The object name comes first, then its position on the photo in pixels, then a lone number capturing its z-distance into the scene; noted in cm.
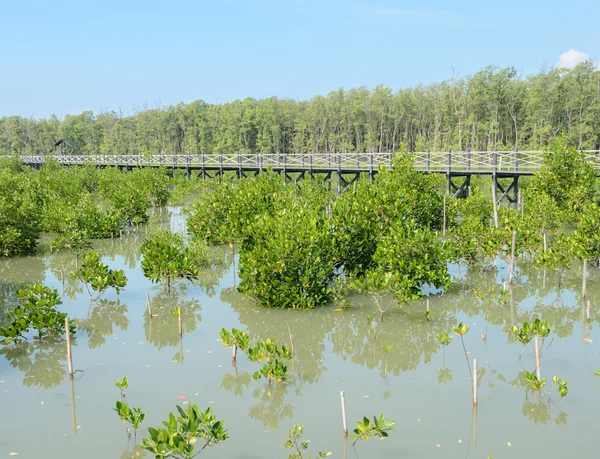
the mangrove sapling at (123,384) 739
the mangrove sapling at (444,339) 868
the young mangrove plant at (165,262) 1238
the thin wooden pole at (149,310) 1113
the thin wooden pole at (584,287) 1109
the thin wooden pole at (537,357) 745
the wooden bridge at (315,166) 2452
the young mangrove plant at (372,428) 605
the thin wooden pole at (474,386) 706
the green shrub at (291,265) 1118
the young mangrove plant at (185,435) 552
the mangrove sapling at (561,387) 723
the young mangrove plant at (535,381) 754
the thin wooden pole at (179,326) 984
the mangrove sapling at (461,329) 805
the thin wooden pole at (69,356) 811
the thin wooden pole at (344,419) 641
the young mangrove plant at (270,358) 786
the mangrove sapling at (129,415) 636
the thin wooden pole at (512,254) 1221
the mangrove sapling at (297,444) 608
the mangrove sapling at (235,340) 865
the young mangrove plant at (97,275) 1201
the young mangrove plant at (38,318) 947
